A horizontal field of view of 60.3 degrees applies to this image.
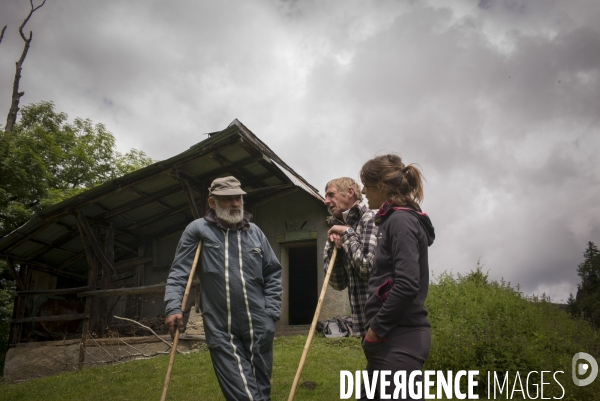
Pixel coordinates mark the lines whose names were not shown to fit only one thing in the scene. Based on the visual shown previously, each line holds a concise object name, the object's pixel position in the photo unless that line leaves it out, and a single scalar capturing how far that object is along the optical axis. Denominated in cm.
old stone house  1059
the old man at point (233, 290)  355
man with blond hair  306
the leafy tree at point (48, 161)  1733
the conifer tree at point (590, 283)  2441
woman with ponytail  243
